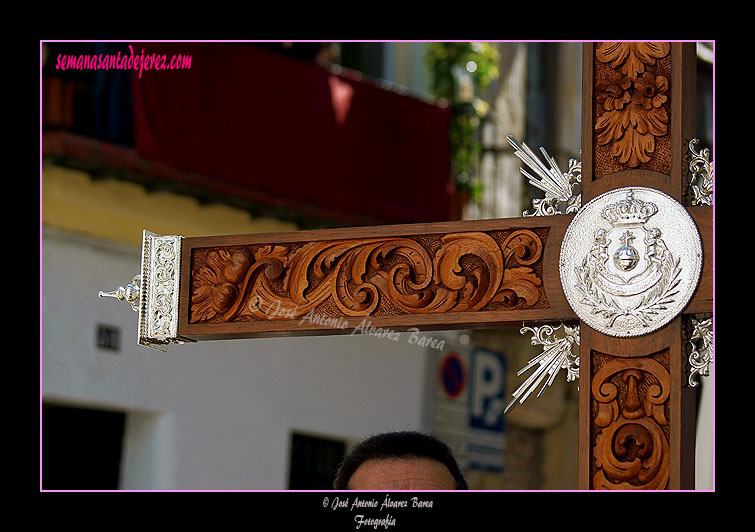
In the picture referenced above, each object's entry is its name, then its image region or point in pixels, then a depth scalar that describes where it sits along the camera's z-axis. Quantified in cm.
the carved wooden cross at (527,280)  236
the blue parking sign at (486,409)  891
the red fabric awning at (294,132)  720
